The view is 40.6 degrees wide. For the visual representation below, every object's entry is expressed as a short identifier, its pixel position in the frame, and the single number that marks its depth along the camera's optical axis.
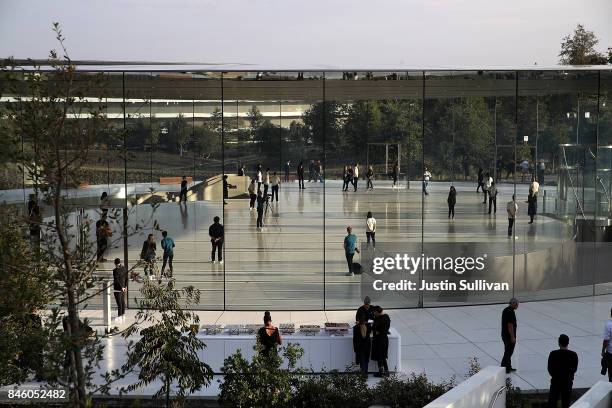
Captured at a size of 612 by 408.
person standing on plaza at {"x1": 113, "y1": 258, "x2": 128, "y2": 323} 17.42
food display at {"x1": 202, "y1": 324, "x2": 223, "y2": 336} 14.22
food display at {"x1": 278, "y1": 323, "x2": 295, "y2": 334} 14.25
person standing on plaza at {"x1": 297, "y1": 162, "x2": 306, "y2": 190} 20.59
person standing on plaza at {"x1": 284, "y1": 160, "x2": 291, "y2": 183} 20.77
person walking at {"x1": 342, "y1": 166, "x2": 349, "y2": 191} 20.91
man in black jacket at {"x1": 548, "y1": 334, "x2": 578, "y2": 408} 11.48
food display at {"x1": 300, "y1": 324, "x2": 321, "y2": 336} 14.17
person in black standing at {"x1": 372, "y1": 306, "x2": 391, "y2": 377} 13.62
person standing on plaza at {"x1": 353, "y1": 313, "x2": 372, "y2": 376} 13.55
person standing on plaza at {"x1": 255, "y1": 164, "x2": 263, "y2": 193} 20.59
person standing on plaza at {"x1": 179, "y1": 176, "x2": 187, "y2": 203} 21.17
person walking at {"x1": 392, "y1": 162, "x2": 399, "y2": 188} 21.50
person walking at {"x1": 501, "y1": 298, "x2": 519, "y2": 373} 13.77
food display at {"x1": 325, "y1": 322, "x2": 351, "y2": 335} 14.22
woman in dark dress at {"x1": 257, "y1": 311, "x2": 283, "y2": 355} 12.83
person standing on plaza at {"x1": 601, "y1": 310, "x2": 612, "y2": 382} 12.64
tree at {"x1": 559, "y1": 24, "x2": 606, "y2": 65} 58.91
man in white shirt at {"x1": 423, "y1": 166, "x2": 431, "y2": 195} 21.28
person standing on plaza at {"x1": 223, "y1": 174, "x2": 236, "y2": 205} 20.20
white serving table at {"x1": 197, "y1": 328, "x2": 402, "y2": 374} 13.97
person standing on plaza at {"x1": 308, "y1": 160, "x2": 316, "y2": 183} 20.62
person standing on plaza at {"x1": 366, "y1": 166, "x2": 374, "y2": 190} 21.17
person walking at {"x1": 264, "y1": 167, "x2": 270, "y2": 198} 20.69
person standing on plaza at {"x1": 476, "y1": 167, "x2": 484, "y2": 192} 21.61
